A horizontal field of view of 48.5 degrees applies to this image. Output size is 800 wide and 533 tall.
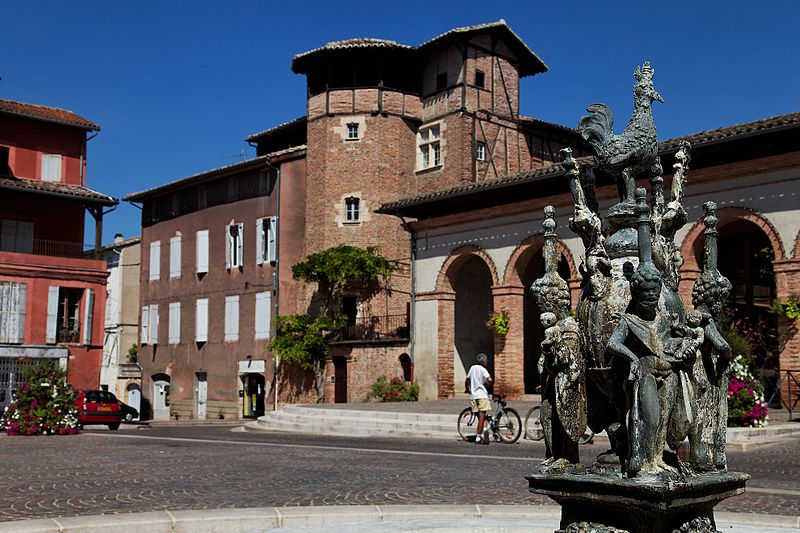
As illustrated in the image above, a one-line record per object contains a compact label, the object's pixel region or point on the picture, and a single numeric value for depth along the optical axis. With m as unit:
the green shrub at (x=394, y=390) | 30.17
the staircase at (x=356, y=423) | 19.58
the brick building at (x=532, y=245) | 21.48
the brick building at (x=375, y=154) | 34.44
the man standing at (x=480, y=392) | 16.95
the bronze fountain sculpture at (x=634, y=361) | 4.49
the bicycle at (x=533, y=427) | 17.72
